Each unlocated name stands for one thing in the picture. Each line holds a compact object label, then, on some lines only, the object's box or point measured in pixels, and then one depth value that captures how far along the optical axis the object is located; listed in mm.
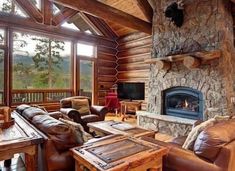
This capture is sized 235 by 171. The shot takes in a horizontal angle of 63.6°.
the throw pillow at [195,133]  1998
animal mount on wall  4680
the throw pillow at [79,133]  1901
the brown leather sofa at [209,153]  1609
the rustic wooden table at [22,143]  1670
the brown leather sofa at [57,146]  1708
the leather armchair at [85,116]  4324
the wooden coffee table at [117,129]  3082
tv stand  6509
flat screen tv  6961
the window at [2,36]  5546
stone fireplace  4031
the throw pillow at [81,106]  4871
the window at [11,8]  5566
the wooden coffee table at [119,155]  1453
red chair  6816
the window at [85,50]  7234
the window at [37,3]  6029
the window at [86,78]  7336
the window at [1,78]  5555
